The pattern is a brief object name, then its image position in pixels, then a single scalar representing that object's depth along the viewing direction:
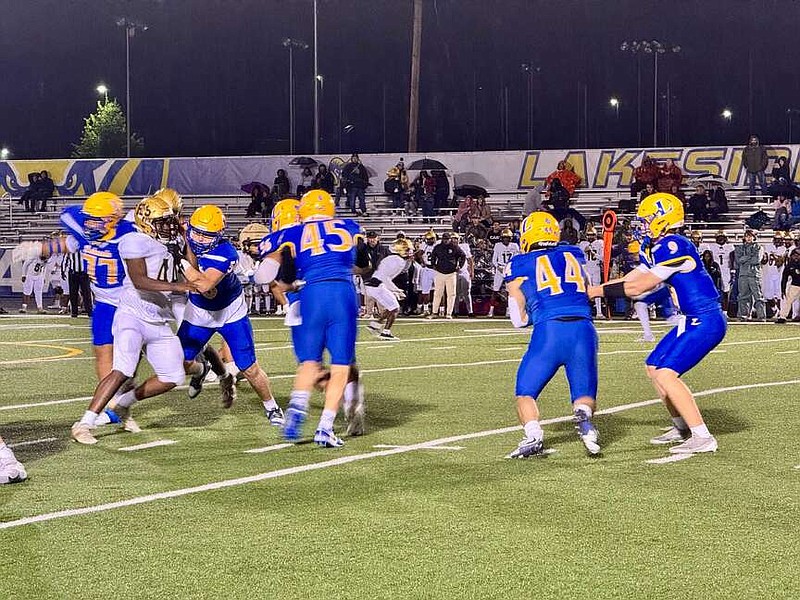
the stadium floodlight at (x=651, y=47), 59.59
